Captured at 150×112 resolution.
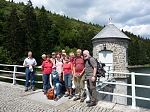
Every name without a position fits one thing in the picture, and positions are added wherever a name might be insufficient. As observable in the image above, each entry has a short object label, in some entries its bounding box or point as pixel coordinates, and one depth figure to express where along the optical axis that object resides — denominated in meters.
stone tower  9.44
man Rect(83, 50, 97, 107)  3.22
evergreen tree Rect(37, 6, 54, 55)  25.36
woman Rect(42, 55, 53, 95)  4.08
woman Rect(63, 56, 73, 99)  3.82
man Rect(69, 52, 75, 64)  3.92
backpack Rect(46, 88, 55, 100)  3.80
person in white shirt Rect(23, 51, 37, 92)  4.55
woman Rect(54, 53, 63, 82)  4.00
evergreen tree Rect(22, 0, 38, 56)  22.71
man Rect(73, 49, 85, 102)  3.56
